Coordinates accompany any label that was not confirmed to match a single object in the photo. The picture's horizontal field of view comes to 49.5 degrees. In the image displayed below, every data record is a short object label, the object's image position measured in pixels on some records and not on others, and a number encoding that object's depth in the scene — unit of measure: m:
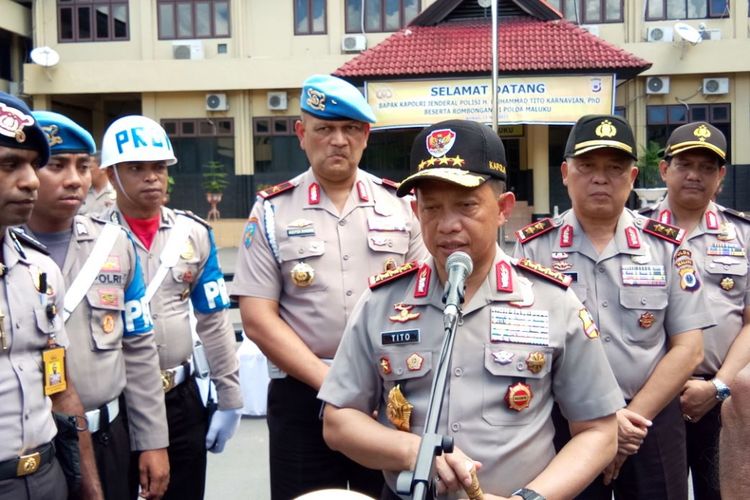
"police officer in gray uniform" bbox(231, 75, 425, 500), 3.05
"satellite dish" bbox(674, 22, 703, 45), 19.22
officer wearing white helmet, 3.37
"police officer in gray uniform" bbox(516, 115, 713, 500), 2.98
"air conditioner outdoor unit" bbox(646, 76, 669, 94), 20.39
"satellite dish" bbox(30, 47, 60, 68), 20.34
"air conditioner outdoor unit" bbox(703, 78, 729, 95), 20.31
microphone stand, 1.49
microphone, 1.67
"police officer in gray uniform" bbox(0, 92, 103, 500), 2.25
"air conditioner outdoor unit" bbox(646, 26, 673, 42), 20.31
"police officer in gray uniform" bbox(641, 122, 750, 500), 3.47
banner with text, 18.30
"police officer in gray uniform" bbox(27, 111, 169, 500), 2.82
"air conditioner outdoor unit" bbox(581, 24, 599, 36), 20.77
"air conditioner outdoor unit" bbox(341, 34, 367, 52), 20.94
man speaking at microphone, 2.06
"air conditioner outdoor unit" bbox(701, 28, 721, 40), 20.42
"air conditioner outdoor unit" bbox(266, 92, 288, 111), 21.27
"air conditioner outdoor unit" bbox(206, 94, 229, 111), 21.45
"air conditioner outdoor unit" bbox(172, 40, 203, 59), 21.38
